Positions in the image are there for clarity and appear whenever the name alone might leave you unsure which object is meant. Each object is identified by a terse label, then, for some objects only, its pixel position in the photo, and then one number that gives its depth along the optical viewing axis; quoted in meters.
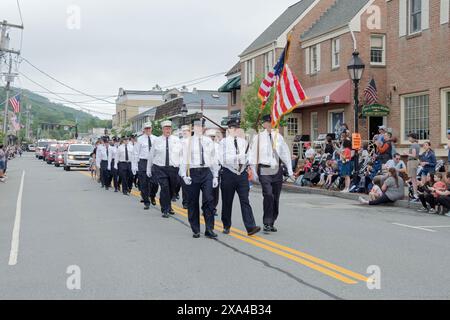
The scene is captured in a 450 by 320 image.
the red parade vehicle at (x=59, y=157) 45.33
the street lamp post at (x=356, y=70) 19.23
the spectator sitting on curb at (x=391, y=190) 16.11
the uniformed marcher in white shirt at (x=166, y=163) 13.21
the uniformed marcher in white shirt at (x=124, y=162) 18.83
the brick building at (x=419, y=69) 21.62
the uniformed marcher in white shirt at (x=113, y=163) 20.52
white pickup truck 38.00
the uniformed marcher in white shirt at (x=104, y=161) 22.16
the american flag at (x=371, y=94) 27.22
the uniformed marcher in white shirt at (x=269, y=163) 10.54
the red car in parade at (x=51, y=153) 50.82
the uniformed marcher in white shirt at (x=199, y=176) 10.29
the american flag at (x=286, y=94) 14.72
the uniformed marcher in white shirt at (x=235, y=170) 10.24
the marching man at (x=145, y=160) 15.45
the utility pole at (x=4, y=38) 38.31
